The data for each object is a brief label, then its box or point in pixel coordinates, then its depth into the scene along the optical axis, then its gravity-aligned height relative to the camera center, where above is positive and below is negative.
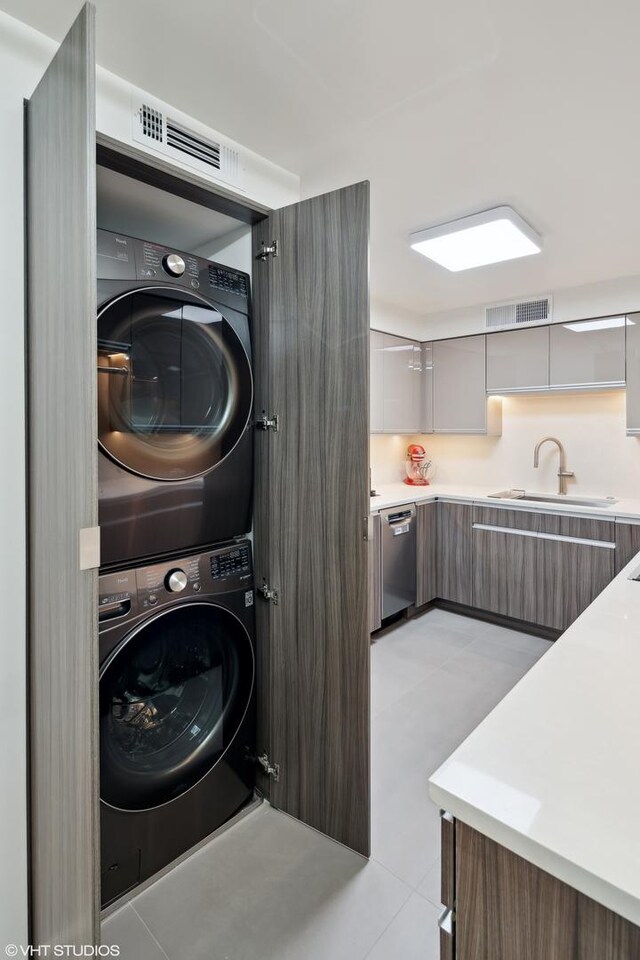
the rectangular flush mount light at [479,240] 2.37 +1.24
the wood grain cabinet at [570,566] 3.25 -0.59
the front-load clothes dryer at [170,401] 1.45 +0.26
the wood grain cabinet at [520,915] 0.63 -0.59
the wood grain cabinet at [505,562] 3.56 -0.62
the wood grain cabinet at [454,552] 3.88 -0.59
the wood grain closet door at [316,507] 1.64 -0.10
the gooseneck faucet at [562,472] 3.97 +0.05
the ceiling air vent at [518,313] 3.71 +1.29
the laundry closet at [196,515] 1.18 -0.12
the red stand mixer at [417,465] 4.55 +0.13
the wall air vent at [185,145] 1.47 +1.08
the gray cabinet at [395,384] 3.88 +0.79
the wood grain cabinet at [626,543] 3.12 -0.41
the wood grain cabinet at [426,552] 3.87 -0.58
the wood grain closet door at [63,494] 0.98 -0.03
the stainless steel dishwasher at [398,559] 3.50 -0.59
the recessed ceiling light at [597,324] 3.40 +1.09
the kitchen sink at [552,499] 3.70 -0.16
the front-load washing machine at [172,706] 1.48 -0.77
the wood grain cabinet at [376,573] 3.38 -0.65
